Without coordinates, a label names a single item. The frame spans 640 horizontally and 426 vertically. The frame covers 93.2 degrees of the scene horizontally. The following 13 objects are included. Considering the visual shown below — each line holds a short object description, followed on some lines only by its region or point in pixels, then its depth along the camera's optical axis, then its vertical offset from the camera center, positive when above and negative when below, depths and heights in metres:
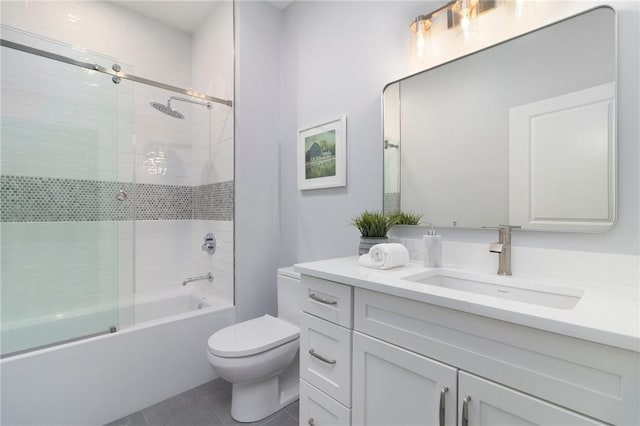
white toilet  1.51 -0.75
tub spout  2.44 -0.54
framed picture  1.89 +0.38
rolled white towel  1.24 -0.19
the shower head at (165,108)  2.35 +0.81
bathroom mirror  1.02 +0.32
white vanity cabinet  0.63 -0.41
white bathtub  1.43 -0.85
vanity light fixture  1.31 +0.88
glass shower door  1.82 +0.12
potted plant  1.51 -0.09
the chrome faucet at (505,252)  1.15 -0.15
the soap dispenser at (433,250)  1.31 -0.17
